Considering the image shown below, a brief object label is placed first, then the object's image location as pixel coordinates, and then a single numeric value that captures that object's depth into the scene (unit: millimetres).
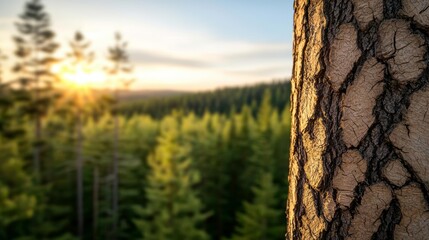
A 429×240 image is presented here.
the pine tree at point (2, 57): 12417
